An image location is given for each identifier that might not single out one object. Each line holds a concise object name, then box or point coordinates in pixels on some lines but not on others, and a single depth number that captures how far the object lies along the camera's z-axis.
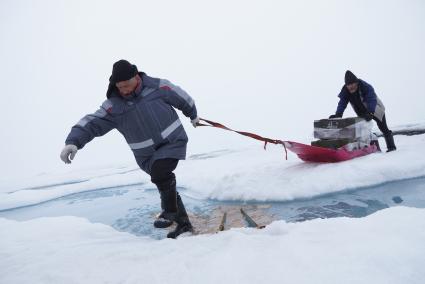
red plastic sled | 4.10
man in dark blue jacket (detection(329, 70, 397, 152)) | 4.75
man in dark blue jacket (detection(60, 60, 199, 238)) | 2.59
